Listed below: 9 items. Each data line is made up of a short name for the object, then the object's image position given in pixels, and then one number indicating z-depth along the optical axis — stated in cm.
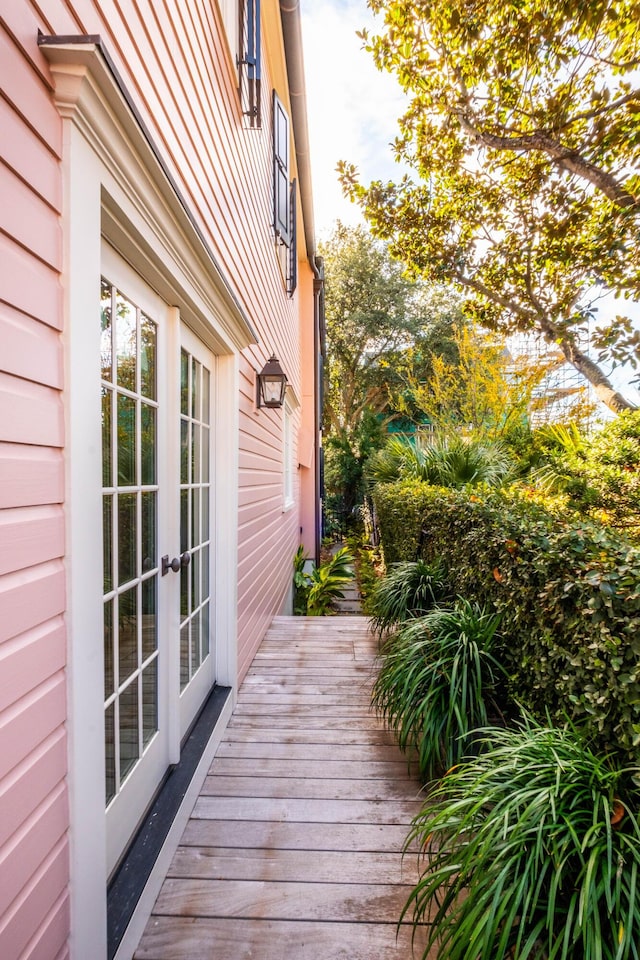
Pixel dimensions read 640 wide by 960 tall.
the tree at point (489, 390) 760
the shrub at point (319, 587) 659
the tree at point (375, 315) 1537
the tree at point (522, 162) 358
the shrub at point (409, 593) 351
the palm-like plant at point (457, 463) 521
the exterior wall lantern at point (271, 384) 379
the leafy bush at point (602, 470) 452
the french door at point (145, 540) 151
